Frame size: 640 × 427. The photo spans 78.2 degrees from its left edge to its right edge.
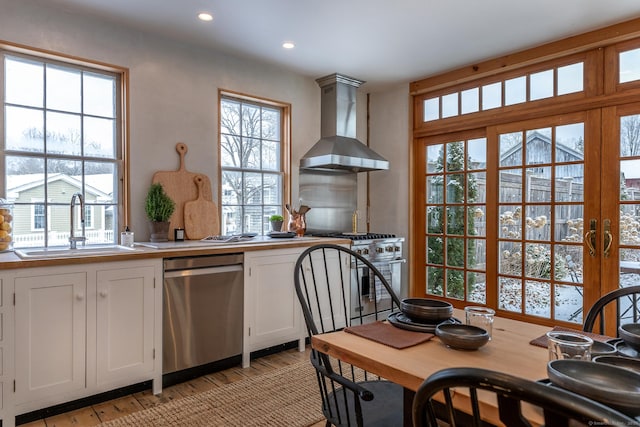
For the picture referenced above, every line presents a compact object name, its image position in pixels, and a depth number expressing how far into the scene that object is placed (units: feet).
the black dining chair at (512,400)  1.65
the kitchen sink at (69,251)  7.45
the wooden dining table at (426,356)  3.37
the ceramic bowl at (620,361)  3.19
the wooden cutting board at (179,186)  10.80
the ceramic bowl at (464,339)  3.78
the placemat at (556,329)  4.06
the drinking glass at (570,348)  3.25
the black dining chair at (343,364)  4.33
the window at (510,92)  11.16
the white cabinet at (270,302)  9.87
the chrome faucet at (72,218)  8.88
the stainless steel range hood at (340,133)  13.26
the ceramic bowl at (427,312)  4.58
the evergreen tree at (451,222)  13.60
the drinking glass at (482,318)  4.23
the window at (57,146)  8.97
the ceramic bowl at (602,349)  3.52
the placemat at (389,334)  4.03
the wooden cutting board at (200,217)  11.14
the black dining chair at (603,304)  5.07
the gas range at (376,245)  12.50
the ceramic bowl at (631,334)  3.67
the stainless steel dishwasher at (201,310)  8.62
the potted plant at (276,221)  12.59
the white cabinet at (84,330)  6.91
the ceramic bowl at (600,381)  2.47
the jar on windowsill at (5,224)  8.21
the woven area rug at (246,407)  7.25
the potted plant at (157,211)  10.19
